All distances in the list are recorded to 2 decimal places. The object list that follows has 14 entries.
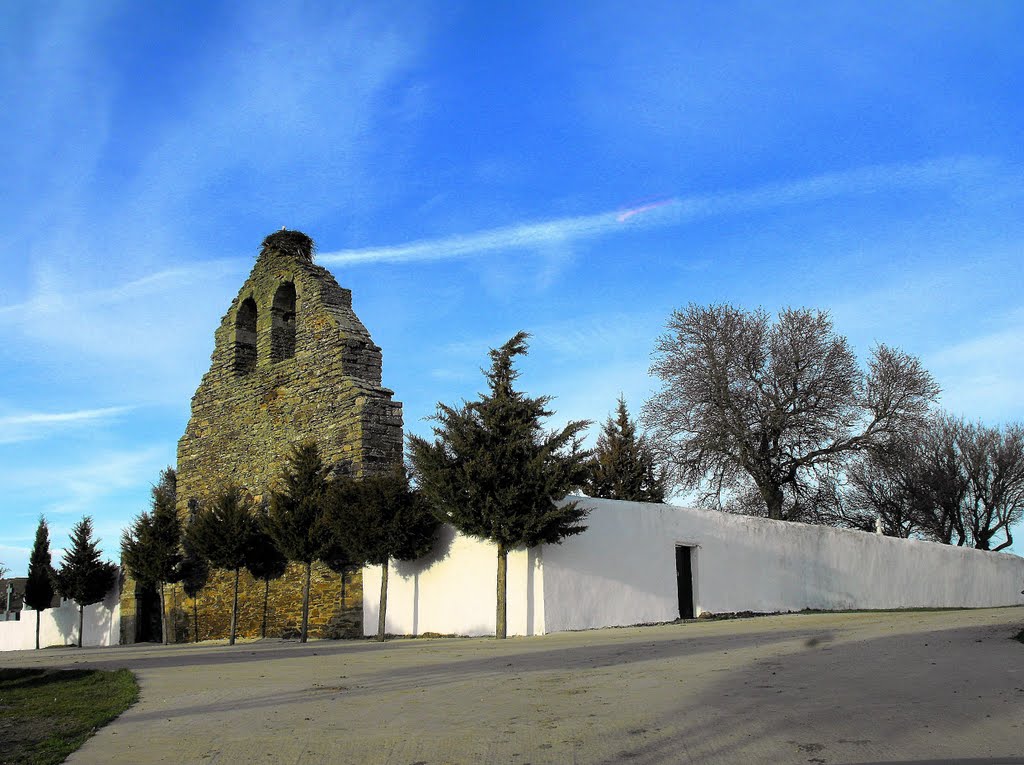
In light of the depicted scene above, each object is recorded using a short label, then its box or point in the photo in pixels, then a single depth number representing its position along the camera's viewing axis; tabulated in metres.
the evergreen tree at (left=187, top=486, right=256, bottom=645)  20.00
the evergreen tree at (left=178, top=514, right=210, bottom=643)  22.73
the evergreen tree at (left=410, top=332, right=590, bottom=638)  14.69
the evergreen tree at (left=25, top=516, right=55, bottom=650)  31.84
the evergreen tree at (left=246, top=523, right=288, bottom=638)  20.34
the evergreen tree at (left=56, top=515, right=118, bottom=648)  27.20
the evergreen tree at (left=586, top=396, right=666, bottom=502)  30.78
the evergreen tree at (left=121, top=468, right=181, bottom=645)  22.41
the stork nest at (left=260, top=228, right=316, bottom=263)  22.62
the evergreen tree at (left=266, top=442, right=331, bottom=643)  17.64
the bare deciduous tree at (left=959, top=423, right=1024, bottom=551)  39.78
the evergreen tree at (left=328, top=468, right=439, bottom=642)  16.11
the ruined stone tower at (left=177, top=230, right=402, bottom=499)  19.14
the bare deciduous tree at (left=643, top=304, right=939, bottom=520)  29.12
